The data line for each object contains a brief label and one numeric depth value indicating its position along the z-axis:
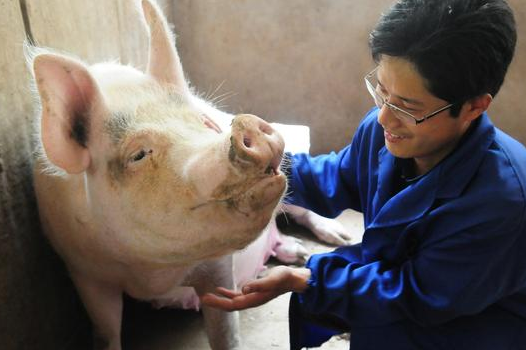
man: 1.43
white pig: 1.30
